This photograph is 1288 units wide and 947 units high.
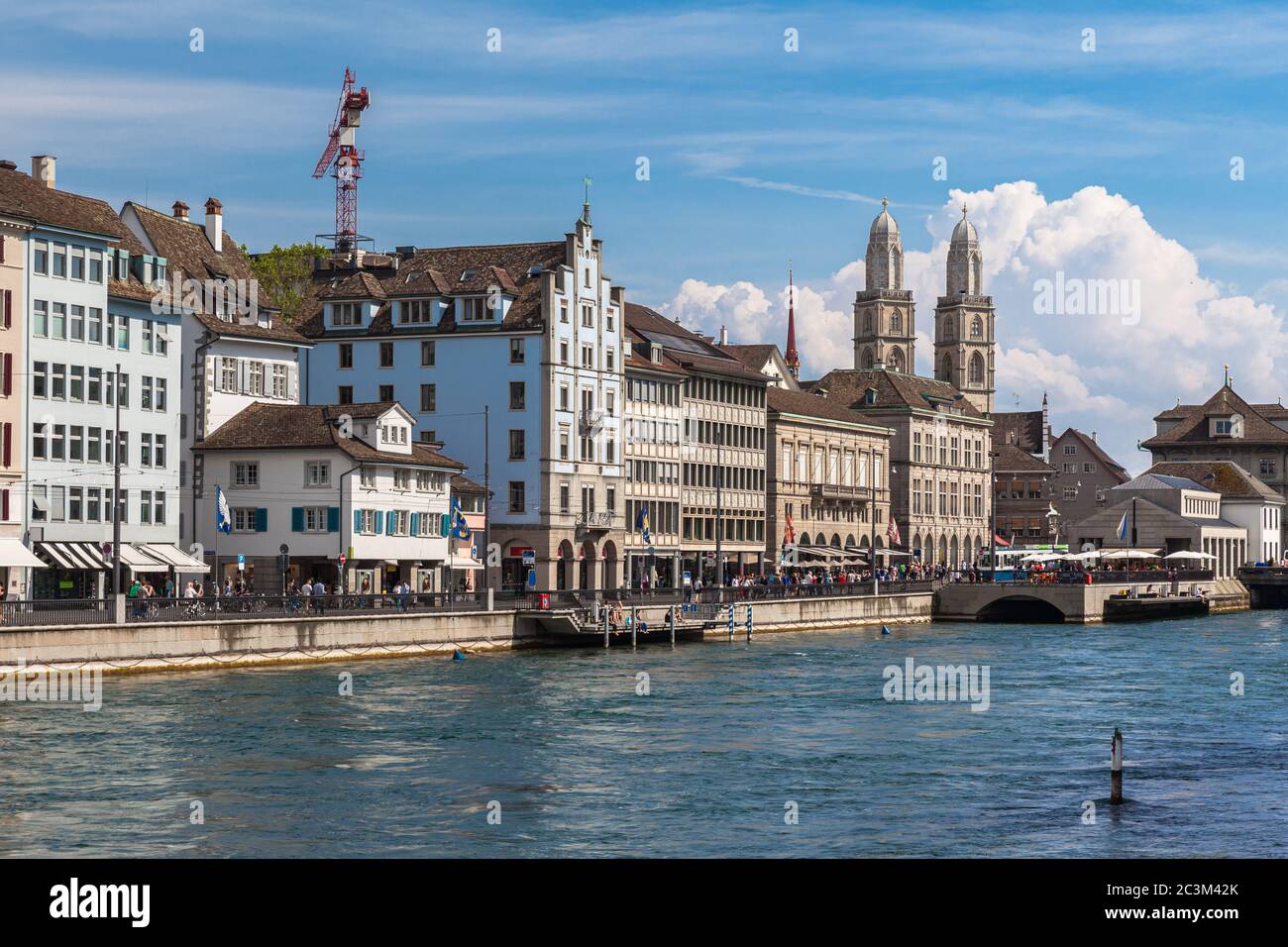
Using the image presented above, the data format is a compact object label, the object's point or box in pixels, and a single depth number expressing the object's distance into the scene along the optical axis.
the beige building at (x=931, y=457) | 165.00
